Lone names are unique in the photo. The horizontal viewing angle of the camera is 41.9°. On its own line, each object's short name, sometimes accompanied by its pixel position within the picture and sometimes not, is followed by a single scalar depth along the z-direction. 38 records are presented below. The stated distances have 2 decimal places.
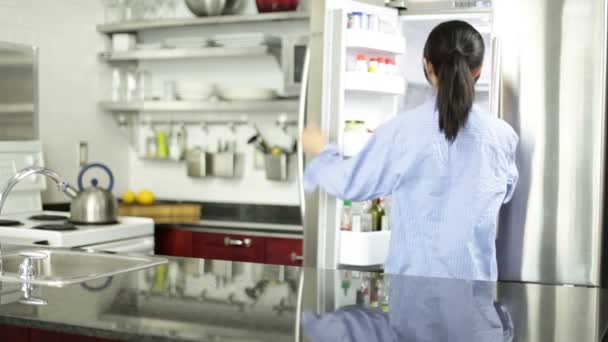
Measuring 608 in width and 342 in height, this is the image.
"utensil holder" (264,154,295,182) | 4.39
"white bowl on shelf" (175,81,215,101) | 4.49
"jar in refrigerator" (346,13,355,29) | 3.04
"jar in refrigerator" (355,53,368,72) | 3.05
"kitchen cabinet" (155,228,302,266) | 3.95
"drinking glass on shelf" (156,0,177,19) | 4.66
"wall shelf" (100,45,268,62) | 4.22
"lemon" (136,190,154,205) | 4.54
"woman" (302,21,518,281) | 2.43
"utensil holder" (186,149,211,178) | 4.61
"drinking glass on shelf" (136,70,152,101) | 4.79
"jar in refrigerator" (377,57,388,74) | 3.09
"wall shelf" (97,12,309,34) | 4.19
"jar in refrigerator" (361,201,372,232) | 3.13
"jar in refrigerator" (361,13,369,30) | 3.03
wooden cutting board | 4.36
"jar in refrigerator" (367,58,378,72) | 3.07
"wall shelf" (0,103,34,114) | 3.87
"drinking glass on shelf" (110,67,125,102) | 4.75
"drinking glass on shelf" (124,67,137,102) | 4.77
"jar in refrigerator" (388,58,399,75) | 3.16
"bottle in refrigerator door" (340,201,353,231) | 3.11
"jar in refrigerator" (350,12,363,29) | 3.03
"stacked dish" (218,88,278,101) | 4.31
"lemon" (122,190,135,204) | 4.57
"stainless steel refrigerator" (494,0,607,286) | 2.87
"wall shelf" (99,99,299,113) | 4.21
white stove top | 3.36
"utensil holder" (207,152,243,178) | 4.59
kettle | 3.71
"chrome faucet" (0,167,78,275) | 2.02
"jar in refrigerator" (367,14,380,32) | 3.06
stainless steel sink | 2.26
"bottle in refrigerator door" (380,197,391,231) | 3.20
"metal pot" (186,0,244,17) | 4.37
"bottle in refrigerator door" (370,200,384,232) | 3.18
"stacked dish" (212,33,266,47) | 4.19
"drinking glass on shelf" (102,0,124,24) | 4.73
